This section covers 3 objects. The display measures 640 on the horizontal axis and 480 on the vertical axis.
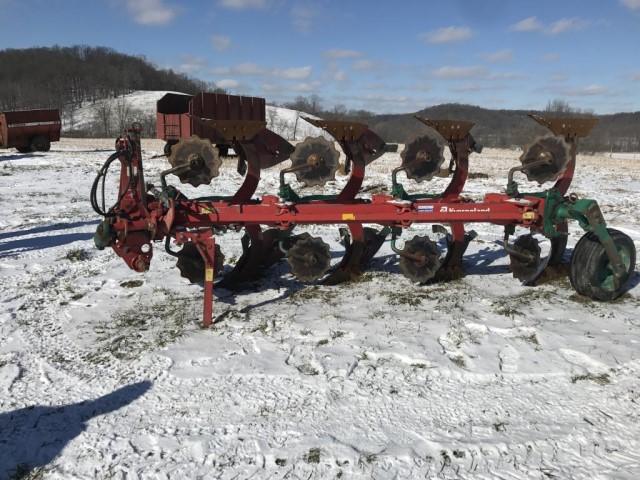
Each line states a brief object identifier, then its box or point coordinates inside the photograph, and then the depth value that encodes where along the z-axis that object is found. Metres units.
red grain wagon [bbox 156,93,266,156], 17.31
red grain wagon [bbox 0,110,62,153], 22.48
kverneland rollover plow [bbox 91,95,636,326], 4.74
